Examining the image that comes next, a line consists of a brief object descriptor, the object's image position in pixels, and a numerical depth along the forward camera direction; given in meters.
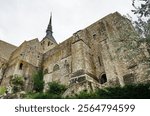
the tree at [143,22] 11.58
